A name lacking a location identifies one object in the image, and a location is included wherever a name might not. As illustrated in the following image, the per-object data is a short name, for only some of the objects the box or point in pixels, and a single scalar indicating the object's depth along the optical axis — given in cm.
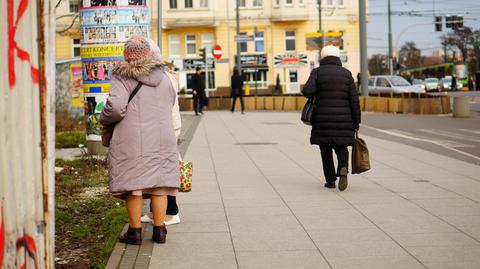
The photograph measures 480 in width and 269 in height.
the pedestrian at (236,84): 3797
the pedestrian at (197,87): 3544
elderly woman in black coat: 1099
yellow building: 7006
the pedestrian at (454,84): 8262
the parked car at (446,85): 8562
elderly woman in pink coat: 732
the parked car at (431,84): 8462
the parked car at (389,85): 4372
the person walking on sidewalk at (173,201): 816
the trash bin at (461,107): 2934
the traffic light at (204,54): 4494
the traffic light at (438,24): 5771
